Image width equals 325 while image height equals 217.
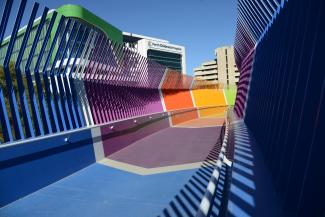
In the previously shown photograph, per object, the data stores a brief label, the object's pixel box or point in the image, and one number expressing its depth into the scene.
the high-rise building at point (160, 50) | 77.38
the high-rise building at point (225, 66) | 120.34
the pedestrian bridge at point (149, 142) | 2.92
